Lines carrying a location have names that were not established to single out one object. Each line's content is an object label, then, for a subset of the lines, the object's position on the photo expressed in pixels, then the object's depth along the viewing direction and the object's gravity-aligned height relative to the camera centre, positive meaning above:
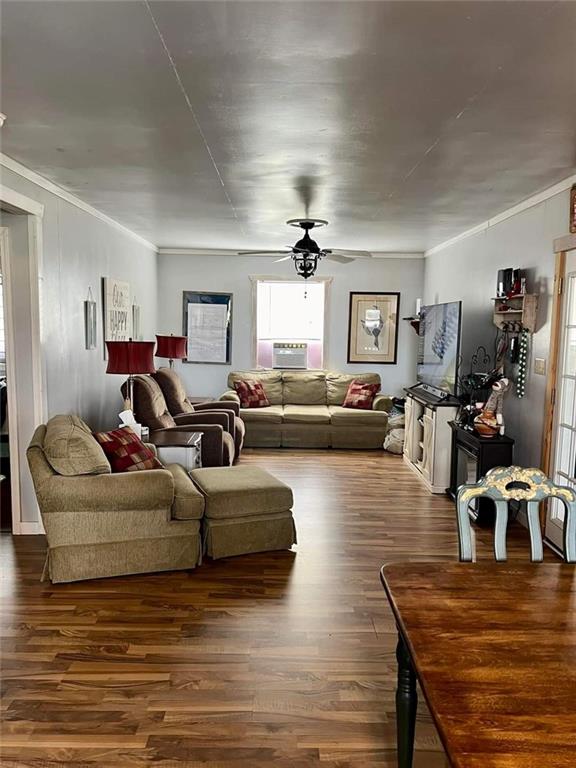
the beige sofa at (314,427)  7.31 -1.19
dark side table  4.49 -0.96
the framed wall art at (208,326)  8.14 +0.04
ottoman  3.72 -1.20
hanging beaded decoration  4.57 -0.20
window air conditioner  8.27 -0.33
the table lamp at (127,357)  4.57 -0.23
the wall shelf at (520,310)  4.33 +0.20
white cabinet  5.45 -1.02
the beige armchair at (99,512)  3.37 -1.09
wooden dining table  1.11 -0.77
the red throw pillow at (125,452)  3.71 -0.81
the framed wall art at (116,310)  5.49 +0.18
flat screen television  5.39 -0.13
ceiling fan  5.01 +0.73
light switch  4.25 -0.22
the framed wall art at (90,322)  4.95 +0.04
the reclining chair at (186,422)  5.23 -0.90
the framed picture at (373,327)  8.20 +0.08
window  8.30 +0.18
